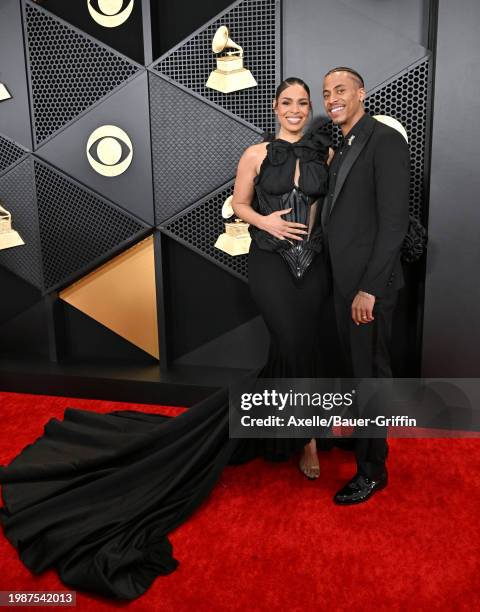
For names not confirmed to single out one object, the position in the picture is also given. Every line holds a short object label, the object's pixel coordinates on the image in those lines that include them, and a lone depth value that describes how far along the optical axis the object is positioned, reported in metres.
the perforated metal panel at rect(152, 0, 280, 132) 3.26
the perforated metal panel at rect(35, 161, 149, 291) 3.75
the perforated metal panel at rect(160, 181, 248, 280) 3.59
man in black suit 2.25
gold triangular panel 3.83
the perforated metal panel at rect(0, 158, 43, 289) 3.82
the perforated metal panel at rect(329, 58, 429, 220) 3.09
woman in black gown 2.55
